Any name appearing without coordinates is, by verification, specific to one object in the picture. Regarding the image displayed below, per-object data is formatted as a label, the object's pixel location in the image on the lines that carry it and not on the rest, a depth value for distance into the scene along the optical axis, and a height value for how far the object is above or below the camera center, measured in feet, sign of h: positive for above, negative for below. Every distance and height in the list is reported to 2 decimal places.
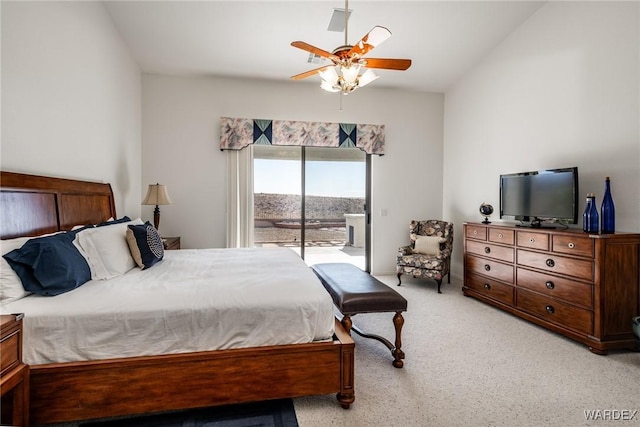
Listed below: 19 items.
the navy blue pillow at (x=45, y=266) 5.66 -1.06
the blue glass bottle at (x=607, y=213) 8.82 -0.07
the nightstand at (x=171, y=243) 12.86 -1.43
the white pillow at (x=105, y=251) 7.16 -1.02
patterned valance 15.70 +3.84
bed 5.24 -2.82
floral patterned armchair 14.40 -2.02
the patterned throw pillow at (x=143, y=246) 8.32 -0.99
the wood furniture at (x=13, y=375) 4.49 -2.43
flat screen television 9.94 +0.49
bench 7.48 -2.18
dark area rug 5.69 -3.82
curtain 15.85 +0.56
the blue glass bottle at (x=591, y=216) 9.02 -0.16
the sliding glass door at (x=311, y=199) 16.88 +0.53
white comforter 5.22 -1.87
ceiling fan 8.04 +3.96
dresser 8.47 -2.11
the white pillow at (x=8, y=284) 5.36 -1.29
